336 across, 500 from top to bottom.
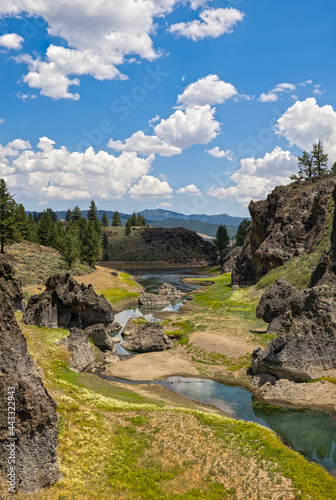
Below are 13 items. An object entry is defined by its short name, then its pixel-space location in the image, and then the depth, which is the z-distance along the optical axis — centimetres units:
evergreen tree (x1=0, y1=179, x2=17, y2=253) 7959
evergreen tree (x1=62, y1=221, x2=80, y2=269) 10538
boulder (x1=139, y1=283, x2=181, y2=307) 8462
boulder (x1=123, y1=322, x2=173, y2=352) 4962
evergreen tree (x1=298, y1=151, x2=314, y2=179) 11650
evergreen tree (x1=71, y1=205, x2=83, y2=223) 18844
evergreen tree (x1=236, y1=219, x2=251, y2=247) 16338
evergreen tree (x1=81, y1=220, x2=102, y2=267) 12094
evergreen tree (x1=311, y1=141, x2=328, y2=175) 11468
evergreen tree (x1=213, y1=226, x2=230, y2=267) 17088
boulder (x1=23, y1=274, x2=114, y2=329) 4784
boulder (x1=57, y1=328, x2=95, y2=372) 3891
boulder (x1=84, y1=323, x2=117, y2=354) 4859
